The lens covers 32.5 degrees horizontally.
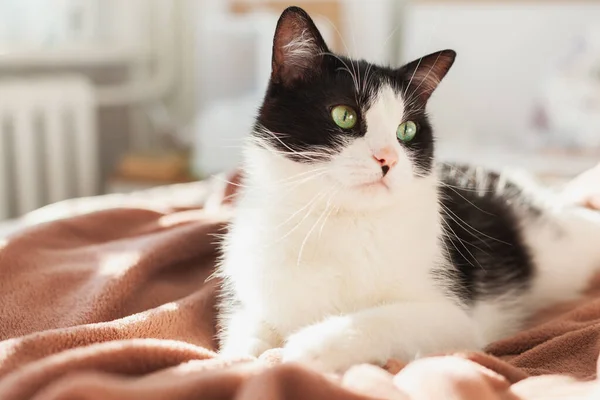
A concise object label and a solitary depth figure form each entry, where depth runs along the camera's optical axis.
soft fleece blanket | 0.43
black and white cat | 0.51
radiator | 1.02
